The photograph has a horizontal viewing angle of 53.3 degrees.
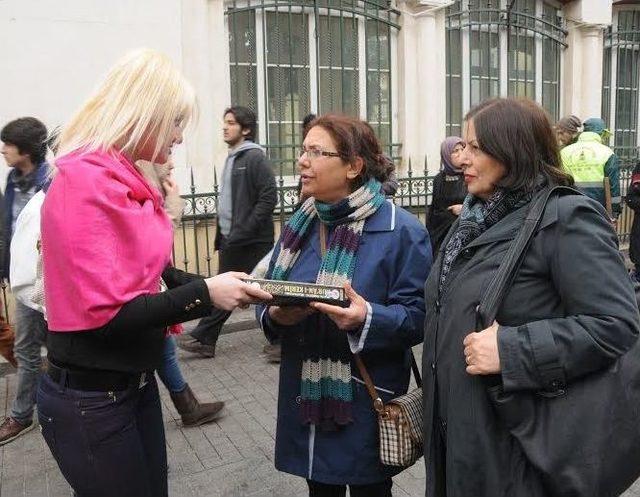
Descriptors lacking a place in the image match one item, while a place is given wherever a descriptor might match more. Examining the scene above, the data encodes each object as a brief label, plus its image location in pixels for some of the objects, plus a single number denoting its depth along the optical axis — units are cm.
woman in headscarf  556
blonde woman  166
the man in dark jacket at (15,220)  404
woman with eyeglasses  220
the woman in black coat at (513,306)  167
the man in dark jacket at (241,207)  548
